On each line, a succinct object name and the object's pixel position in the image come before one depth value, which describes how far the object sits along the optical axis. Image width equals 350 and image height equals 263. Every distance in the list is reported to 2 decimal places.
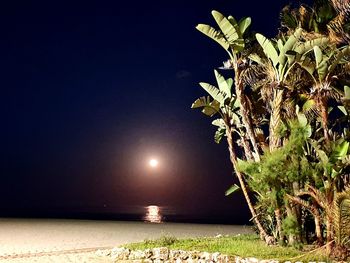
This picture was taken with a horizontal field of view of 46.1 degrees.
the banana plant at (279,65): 10.70
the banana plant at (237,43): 11.27
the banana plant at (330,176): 9.69
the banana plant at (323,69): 10.17
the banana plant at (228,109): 11.85
